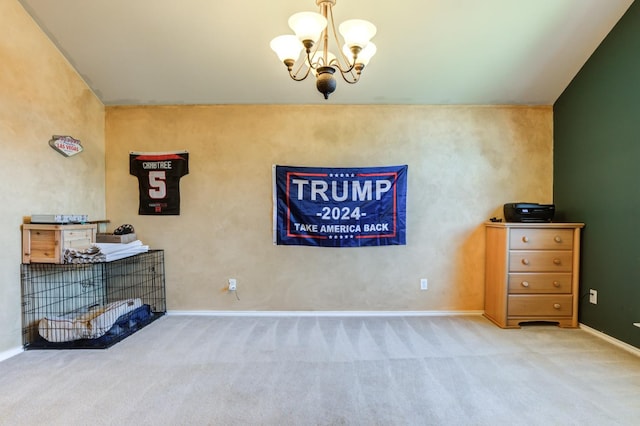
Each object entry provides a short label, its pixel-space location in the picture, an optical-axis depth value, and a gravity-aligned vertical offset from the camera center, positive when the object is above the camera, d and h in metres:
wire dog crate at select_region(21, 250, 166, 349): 2.65 -0.97
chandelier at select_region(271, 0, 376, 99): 1.62 +0.90
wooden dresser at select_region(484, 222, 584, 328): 3.06 -0.66
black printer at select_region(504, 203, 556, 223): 3.15 -0.06
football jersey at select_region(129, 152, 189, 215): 3.45 +0.28
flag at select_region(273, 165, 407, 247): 3.40 +0.00
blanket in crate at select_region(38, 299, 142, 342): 2.64 -1.05
